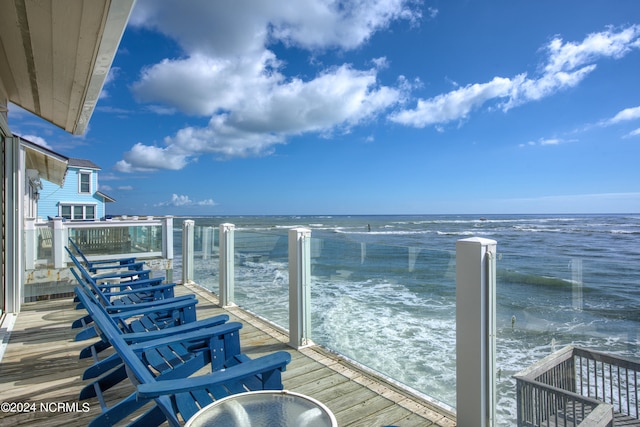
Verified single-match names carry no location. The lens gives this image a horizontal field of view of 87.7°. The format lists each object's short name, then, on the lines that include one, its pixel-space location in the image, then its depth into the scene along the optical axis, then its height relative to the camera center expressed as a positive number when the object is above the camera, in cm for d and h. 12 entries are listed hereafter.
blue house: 1642 +104
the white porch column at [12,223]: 371 -7
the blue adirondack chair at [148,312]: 255 -80
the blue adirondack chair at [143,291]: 336 -81
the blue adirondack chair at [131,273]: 387 -74
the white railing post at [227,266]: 445 -70
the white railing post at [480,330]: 175 -62
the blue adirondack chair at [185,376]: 118 -69
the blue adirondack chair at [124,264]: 462 -73
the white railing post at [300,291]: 309 -72
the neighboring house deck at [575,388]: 158 -88
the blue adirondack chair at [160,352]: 189 -84
